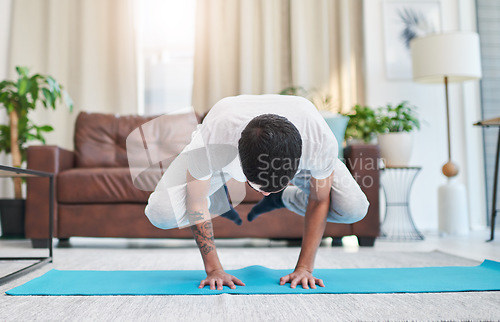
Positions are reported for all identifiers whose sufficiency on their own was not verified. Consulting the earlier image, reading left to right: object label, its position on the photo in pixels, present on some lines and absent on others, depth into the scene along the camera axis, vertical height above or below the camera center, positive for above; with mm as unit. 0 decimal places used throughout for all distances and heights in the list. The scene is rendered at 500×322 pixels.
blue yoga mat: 1335 -334
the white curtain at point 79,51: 3824 +1090
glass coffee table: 1507 -311
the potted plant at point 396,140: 3174 +243
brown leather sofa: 2562 -168
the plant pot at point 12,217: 2703 -204
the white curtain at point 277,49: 3814 +1077
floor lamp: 3168 +733
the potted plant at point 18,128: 2709 +351
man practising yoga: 1145 +21
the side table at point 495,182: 2674 -62
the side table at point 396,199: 3477 -187
